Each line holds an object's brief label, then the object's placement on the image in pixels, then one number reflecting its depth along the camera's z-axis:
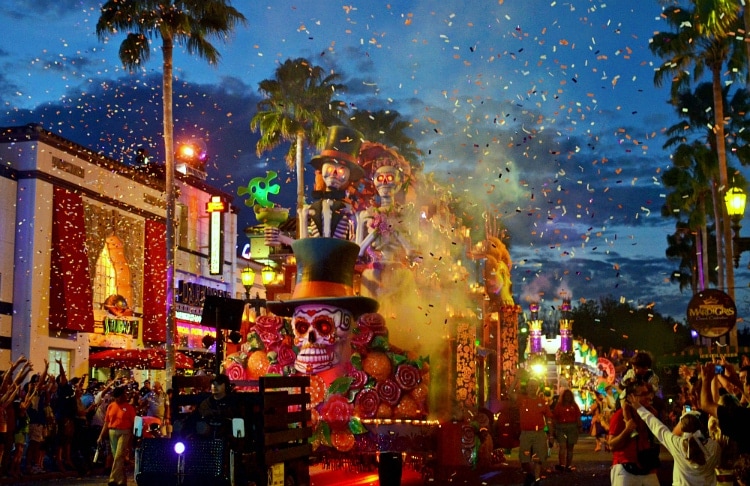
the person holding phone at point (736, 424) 7.63
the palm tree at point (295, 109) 36.78
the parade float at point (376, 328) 18.48
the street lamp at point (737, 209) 21.42
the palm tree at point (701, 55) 31.45
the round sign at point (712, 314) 20.59
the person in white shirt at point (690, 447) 7.88
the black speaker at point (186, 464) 10.95
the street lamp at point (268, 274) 30.05
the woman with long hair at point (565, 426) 20.62
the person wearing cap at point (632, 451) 8.58
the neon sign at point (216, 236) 42.19
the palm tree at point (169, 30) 28.03
